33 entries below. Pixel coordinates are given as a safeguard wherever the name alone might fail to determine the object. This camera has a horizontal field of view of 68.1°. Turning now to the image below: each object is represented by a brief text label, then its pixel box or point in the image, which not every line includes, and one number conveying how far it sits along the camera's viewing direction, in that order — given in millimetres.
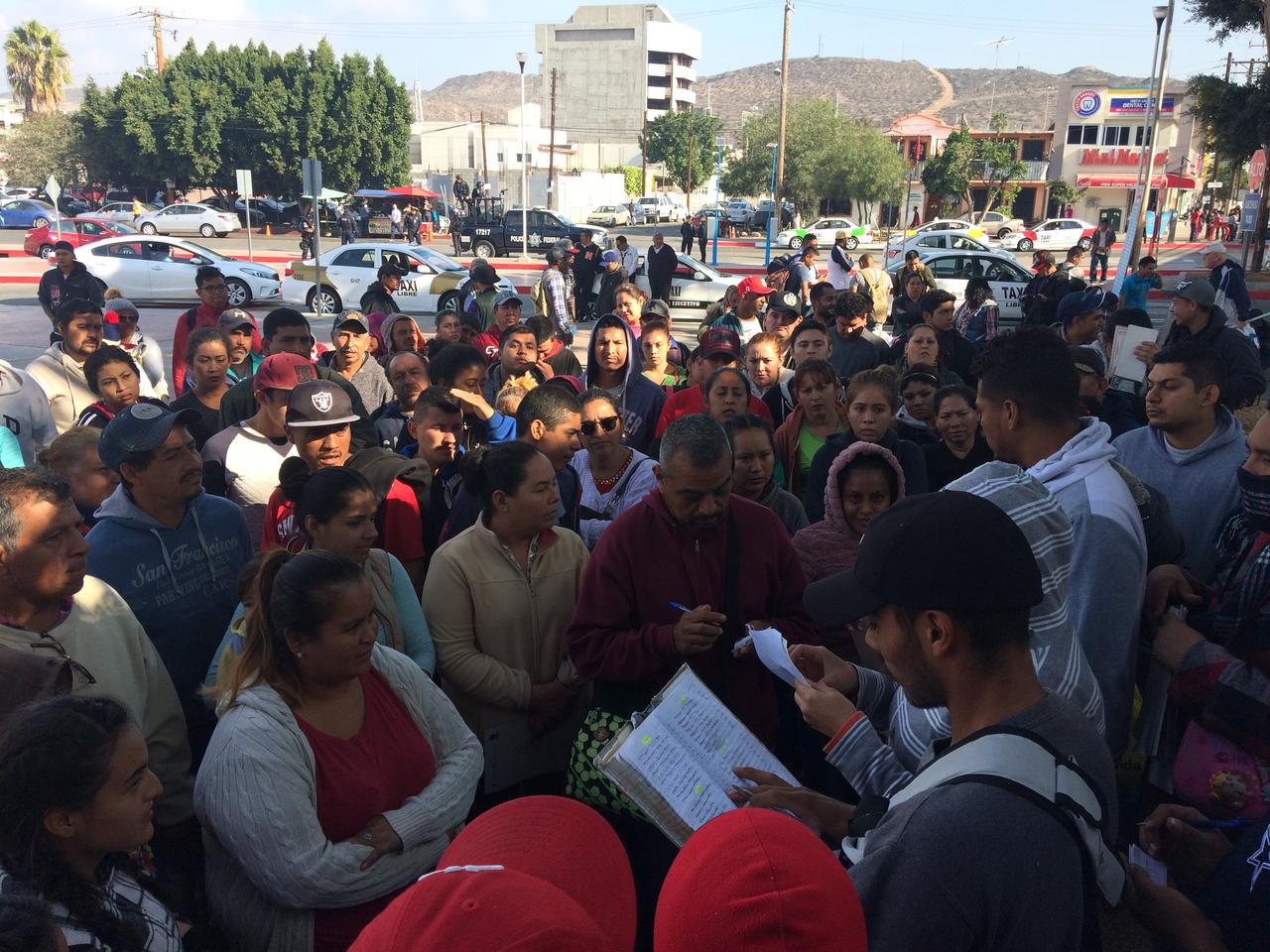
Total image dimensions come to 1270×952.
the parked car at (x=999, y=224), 49325
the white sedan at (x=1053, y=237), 45688
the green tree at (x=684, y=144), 80062
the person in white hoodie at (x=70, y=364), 6266
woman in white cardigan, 2402
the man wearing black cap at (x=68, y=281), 11500
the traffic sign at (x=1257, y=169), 18297
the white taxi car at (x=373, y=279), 21516
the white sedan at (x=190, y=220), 42250
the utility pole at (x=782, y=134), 34562
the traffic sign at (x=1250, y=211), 24069
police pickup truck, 37656
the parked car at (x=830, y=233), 43231
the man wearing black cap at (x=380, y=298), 10684
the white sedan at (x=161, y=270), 21953
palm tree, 61875
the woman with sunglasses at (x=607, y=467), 4699
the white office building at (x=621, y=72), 121250
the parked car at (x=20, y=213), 44406
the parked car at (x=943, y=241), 30448
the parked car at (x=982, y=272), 20578
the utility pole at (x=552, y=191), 62438
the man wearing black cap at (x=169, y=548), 3549
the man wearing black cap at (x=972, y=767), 1527
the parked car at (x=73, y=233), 29891
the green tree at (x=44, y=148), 56906
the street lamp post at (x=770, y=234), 33341
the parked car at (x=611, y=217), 61531
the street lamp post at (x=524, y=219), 36750
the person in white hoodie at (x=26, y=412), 5539
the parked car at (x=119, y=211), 42375
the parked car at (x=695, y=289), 22594
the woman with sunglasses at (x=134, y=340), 7617
